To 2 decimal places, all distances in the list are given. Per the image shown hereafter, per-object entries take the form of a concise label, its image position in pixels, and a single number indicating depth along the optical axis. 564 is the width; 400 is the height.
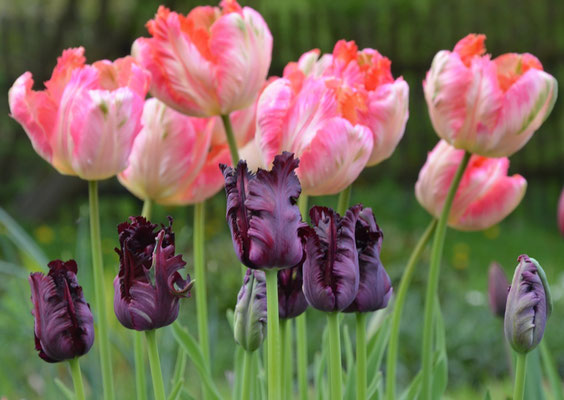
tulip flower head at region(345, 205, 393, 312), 1.62
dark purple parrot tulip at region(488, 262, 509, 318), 1.92
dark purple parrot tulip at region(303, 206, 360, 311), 1.59
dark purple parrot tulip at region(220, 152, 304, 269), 1.57
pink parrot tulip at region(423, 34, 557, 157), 1.79
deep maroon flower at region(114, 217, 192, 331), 1.60
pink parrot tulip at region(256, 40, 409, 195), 1.71
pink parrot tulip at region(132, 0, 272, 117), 1.80
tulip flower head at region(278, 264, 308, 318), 1.65
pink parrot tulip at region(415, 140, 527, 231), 1.87
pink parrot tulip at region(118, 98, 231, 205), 1.85
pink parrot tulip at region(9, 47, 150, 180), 1.74
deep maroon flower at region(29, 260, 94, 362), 1.61
